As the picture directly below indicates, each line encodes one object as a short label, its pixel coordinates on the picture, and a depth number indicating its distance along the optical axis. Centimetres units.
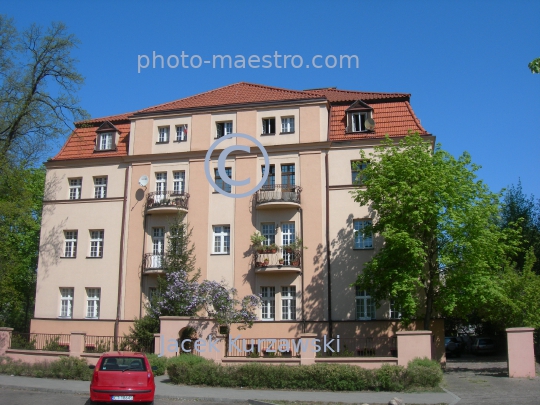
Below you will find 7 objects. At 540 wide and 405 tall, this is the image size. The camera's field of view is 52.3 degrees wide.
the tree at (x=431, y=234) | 2450
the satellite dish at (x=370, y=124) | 3054
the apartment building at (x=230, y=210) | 2911
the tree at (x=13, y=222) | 3117
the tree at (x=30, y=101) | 2998
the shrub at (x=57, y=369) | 2142
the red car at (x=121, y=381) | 1527
